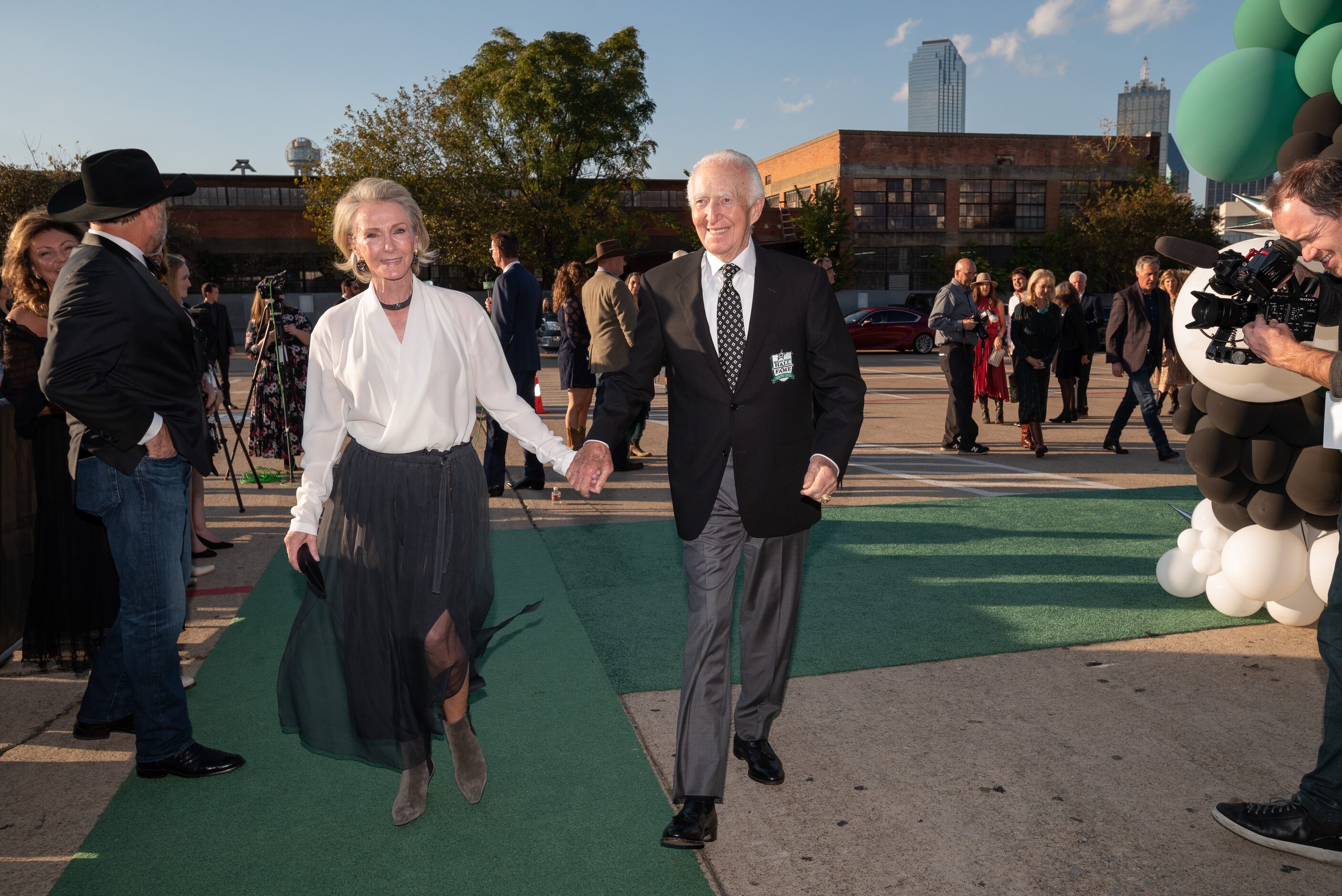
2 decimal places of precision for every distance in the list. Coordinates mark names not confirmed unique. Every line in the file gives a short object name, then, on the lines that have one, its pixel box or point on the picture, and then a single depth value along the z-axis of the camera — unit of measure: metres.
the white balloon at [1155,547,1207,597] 5.23
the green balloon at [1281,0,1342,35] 4.55
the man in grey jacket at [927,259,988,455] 10.66
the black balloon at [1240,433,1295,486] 4.63
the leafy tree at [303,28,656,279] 39.84
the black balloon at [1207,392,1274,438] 4.71
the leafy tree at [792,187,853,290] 44.97
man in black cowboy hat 3.28
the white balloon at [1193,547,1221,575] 5.11
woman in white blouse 3.19
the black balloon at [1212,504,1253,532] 4.92
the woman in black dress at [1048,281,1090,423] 12.02
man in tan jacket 9.04
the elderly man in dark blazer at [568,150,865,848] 3.19
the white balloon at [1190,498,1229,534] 5.14
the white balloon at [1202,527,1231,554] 5.09
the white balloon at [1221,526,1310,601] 4.69
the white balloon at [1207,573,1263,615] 5.00
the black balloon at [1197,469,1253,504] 4.85
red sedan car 30.44
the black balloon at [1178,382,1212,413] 5.14
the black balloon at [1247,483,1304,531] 4.65
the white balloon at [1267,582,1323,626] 4.79
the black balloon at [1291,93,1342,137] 4.29
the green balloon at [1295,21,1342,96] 4.30
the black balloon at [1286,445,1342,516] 4.33
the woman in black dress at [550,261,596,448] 9.82
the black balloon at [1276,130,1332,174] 4.25
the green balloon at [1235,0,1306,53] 4.86
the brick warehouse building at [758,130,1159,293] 51.84
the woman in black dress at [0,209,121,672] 4.21
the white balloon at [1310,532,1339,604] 4.40
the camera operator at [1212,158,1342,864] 2.94
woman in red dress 12.16
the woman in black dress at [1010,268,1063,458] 11.08
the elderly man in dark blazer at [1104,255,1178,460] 10.07
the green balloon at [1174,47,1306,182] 4.73
